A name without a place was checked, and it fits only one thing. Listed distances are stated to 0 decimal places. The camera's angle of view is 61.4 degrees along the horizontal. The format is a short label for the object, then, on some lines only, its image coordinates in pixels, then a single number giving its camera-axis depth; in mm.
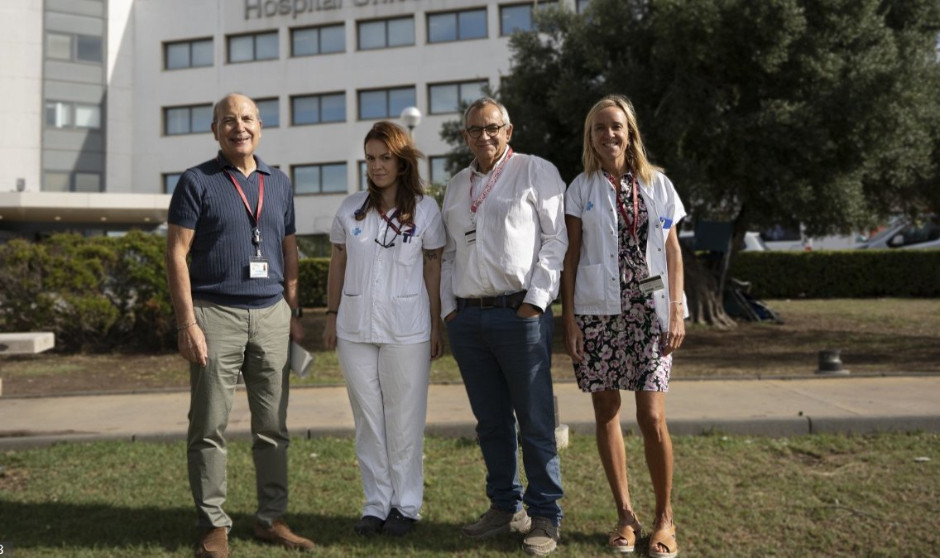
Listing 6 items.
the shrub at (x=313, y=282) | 21344
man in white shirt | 3709
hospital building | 32688
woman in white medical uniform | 3906
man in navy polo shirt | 3752
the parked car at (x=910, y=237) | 25828
